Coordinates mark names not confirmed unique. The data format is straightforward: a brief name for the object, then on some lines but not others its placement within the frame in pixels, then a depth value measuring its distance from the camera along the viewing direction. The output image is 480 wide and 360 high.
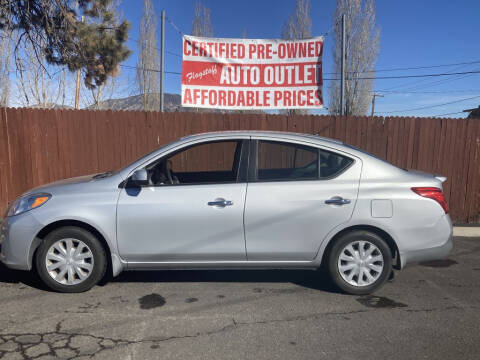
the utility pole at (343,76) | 7.63
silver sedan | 3.75
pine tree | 8.64
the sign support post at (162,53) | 7.66
